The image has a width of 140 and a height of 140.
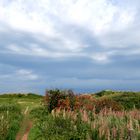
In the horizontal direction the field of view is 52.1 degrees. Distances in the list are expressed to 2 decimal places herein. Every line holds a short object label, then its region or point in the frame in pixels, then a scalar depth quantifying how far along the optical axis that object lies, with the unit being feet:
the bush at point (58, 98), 36.61
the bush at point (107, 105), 36.13
